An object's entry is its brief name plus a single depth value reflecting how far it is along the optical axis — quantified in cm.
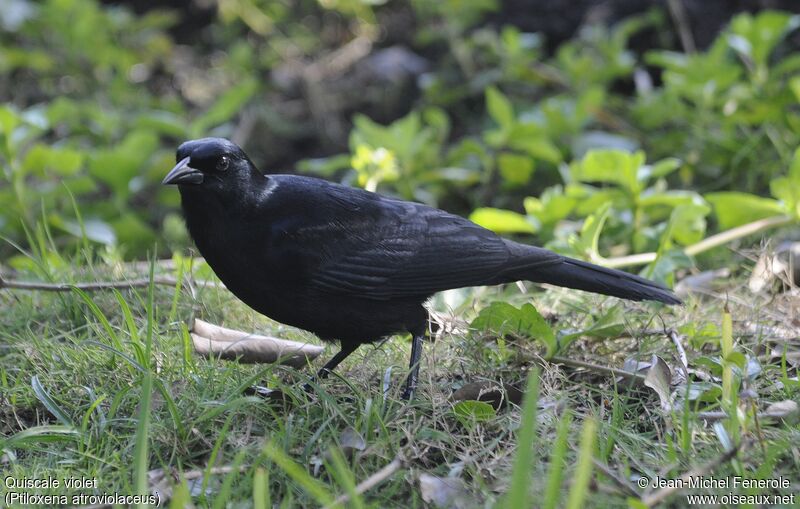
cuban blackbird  622
